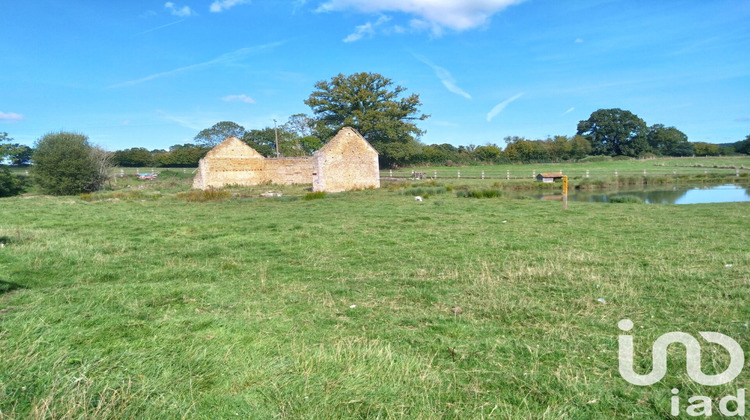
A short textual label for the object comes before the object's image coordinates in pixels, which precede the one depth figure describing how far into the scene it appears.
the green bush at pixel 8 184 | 31.73
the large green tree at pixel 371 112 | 53.34
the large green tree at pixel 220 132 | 69.88
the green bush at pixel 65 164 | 29.86
